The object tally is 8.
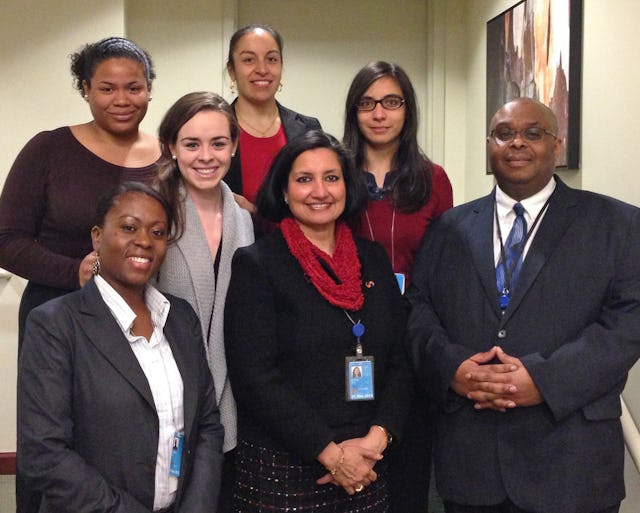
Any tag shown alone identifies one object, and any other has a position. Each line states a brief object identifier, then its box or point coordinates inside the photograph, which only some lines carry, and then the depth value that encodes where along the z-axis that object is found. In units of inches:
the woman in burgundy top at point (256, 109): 108.0
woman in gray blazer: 69.0
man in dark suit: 77.9
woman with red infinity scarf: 81.0
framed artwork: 131.3
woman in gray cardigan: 86.5
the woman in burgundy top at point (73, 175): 89.2
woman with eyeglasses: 94.2
